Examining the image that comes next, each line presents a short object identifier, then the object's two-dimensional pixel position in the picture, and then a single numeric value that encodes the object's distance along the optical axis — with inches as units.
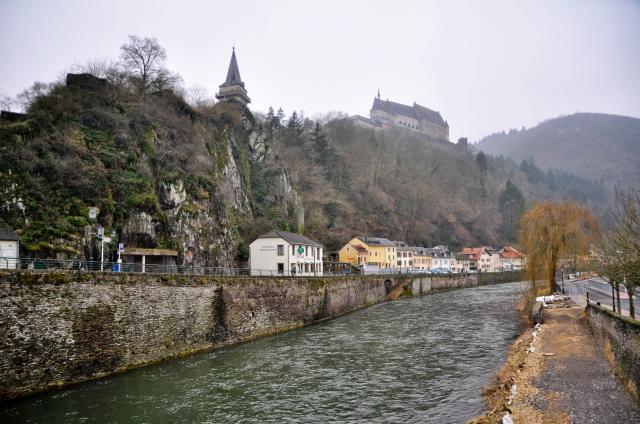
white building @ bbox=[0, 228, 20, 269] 912.9
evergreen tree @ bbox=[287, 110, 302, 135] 3549.7
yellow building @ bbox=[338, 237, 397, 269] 2962.6
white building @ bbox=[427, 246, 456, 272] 3639.3
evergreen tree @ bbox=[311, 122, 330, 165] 3526.1
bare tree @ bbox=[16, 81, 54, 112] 1544.0
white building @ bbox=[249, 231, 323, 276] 1672.0
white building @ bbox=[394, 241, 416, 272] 3253.0
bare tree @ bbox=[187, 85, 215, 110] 2172.5
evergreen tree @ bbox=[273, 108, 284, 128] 3540.4
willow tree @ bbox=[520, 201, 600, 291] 1437.0
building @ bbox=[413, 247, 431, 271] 3435.0
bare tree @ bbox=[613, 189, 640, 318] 550.3
